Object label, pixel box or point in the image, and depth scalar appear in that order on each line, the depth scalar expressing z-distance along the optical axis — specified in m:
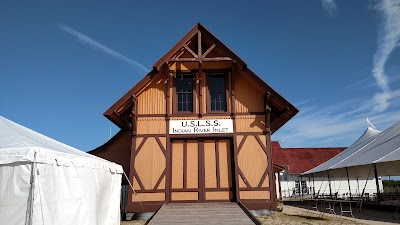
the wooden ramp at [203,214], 9.17
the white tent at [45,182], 6.08
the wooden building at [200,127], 12.03
